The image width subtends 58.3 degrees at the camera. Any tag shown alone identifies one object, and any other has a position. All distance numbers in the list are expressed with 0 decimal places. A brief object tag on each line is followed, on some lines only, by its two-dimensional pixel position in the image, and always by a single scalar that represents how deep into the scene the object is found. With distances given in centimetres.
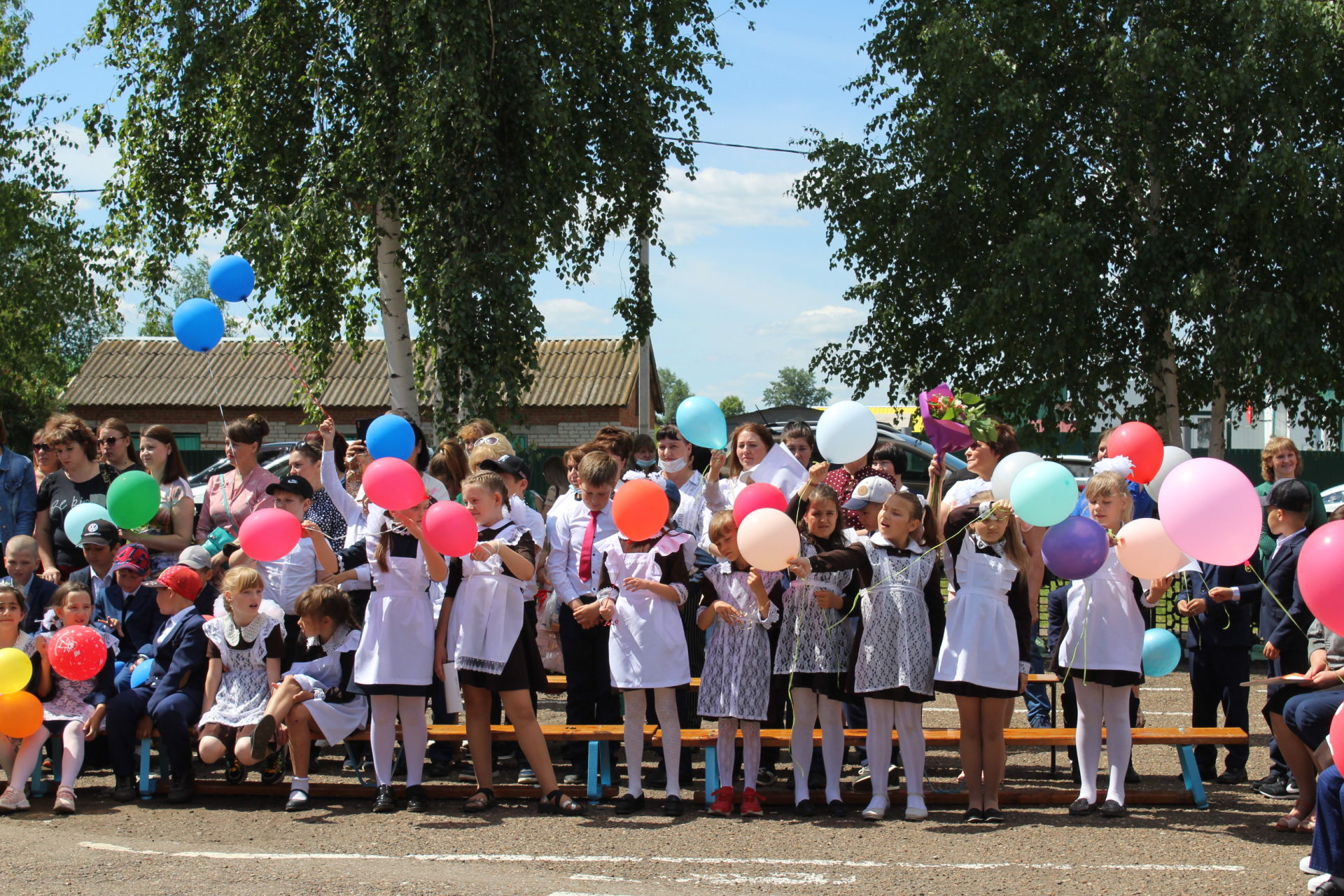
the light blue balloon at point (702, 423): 696
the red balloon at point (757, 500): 582
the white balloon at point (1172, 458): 671
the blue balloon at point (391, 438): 670
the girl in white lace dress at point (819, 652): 577
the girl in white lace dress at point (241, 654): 622
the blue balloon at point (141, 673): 650
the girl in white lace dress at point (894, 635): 562
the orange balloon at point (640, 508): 564
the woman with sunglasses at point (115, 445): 763
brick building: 3253
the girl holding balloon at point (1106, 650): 566
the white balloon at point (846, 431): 629
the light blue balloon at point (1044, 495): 530
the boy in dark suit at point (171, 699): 614
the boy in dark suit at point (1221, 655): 648
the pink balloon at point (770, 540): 537
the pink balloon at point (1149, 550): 537
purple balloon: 535
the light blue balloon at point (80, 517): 720
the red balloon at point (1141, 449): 611
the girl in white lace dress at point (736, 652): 576
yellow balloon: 591
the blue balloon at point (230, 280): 727
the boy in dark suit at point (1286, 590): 597
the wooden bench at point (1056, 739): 583
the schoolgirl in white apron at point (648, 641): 577
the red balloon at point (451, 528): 550
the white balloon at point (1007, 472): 581
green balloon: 675
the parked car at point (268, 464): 1317
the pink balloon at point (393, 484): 557
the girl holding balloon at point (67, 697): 598
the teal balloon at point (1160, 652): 612
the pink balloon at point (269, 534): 596
